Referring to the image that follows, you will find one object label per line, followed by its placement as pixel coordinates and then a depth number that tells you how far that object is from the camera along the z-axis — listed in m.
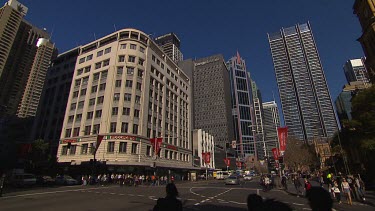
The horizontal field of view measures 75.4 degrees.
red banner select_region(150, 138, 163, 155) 37.58
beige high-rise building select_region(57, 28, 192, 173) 46.00
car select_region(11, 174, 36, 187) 30.93
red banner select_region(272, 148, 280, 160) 43.84
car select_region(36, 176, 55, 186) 34.66
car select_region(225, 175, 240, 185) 38.09
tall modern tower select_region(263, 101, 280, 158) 140.85
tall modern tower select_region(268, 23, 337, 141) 149.75
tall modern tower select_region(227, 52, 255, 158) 178.38
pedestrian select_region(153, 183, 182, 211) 3.90
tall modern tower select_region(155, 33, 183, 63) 184.35
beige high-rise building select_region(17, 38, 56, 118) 148.89
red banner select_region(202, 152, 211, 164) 54.59
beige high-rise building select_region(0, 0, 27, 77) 123.44
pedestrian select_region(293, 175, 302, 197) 21.72
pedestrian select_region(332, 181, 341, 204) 16.03
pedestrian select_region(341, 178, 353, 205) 15.68
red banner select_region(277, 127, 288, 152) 29.36
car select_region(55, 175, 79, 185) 36.56
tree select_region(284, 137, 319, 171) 69.38
